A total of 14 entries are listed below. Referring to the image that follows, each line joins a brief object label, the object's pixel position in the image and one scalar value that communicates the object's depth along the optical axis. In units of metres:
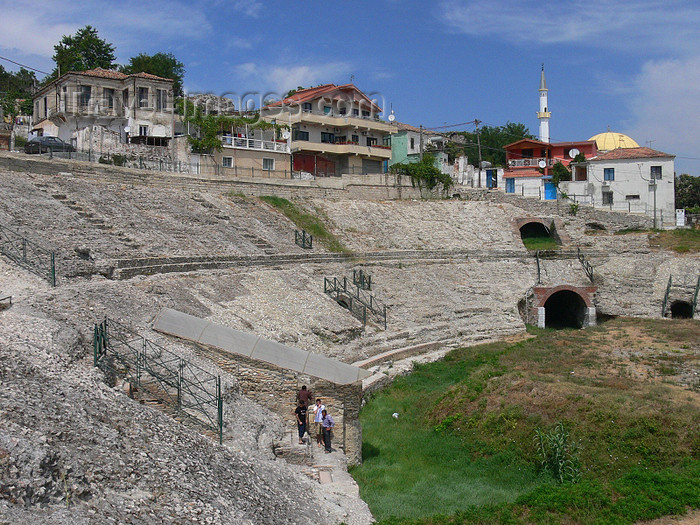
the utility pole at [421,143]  59.42
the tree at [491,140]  83.81
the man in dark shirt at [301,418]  15.73
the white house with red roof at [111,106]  47.03
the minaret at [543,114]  69.44
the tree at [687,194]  71.69
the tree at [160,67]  66.81
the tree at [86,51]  62.22
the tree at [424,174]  51.53
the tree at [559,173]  54.31
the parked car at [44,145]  37.09
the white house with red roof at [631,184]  50.28
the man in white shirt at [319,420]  15.85
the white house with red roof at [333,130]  53.50
